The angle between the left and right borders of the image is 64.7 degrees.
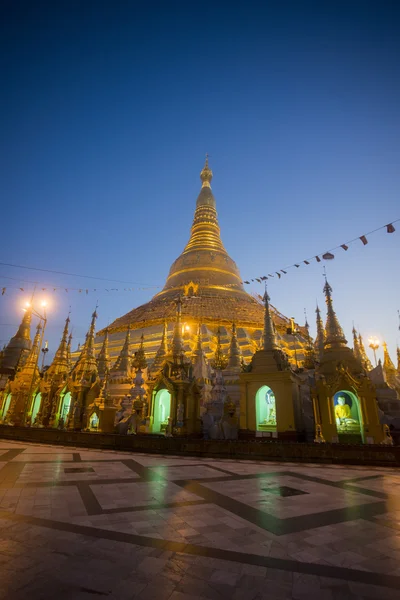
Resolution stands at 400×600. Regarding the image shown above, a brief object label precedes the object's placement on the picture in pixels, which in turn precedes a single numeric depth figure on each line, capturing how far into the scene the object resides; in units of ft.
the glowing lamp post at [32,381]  78.55
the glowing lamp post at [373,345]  90.97
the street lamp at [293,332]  89.68
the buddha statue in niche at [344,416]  46.65
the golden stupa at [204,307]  107.55
